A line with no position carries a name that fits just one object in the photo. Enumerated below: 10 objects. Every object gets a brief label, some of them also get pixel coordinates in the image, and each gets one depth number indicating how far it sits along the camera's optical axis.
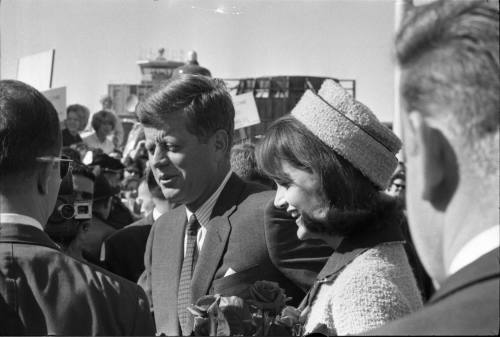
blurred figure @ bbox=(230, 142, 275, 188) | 4.70
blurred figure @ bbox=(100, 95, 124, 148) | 10.49
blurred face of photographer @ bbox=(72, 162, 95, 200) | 4.33
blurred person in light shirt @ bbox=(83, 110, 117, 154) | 9.93
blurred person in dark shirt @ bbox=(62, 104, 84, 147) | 9.05
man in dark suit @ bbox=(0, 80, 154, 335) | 2.18
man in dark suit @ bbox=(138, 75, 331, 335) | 3.27
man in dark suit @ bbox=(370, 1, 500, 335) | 1.18
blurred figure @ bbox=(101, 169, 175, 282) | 4.32
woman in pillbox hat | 2.50
